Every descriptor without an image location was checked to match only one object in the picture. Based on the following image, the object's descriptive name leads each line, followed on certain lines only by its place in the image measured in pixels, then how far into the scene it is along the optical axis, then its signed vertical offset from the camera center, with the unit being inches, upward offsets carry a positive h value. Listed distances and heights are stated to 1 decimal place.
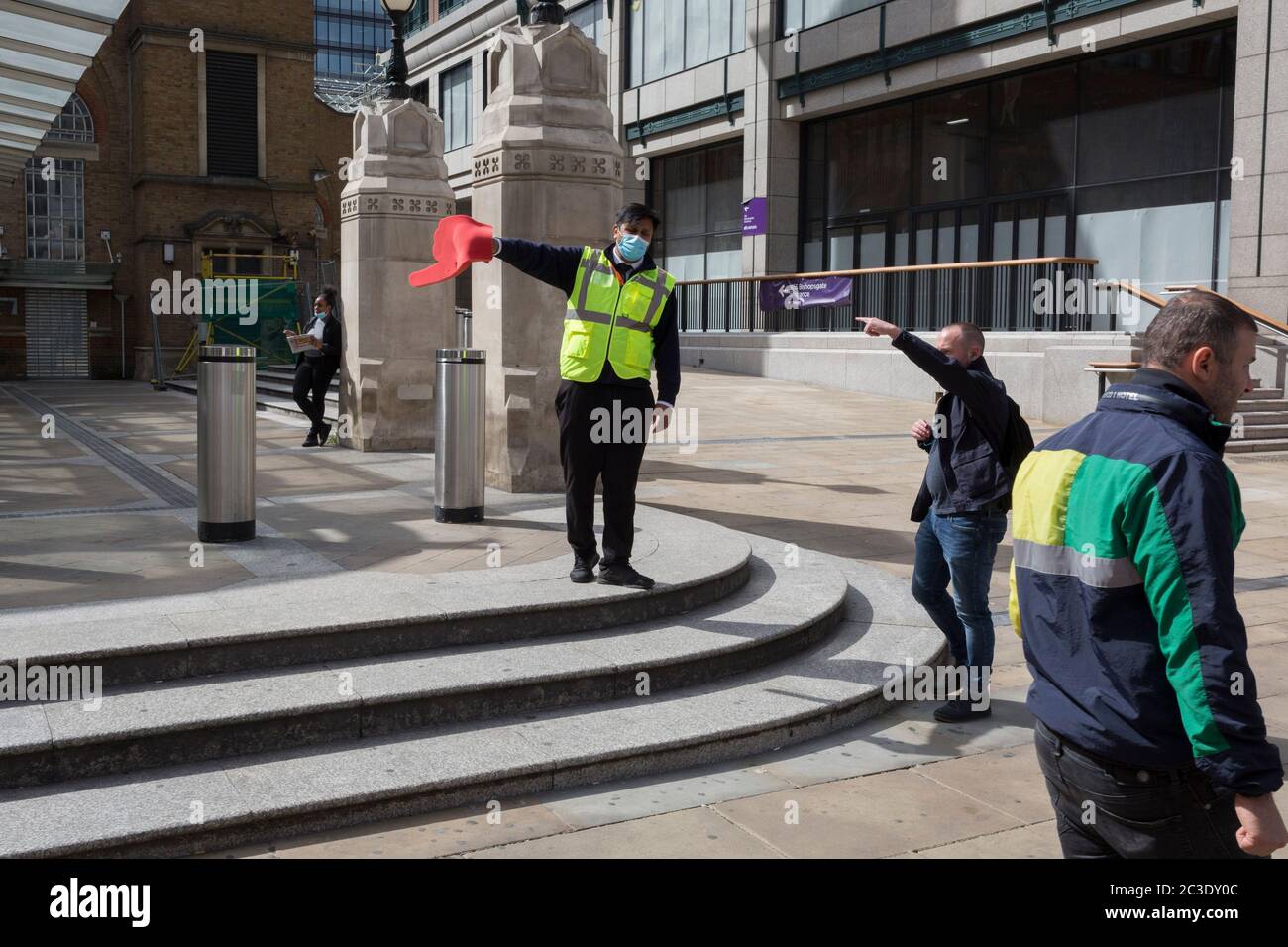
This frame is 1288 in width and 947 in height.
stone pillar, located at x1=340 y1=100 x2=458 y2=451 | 524.4 +38.1
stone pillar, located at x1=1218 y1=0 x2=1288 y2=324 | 751.1 +132.2
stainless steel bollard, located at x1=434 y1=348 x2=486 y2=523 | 328.2 -20.0
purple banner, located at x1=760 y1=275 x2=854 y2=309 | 1058.1 +68.2
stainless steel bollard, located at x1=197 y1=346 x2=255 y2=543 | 296.0 -20.5
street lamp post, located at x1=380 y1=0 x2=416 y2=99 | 513.0 +129.1
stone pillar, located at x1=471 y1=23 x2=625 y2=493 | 400.5 +55.6
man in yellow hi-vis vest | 249.4 -0.7
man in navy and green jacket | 92.9 -19.9
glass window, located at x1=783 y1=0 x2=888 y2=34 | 1112.2 +336.6
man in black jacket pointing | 213.8 -22.8
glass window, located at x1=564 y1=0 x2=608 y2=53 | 1475.1 +427.0
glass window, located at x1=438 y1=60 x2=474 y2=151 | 1775.3 +384.0
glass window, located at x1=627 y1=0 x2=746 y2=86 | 1267.2 +363.8
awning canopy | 385.7 +108.5
